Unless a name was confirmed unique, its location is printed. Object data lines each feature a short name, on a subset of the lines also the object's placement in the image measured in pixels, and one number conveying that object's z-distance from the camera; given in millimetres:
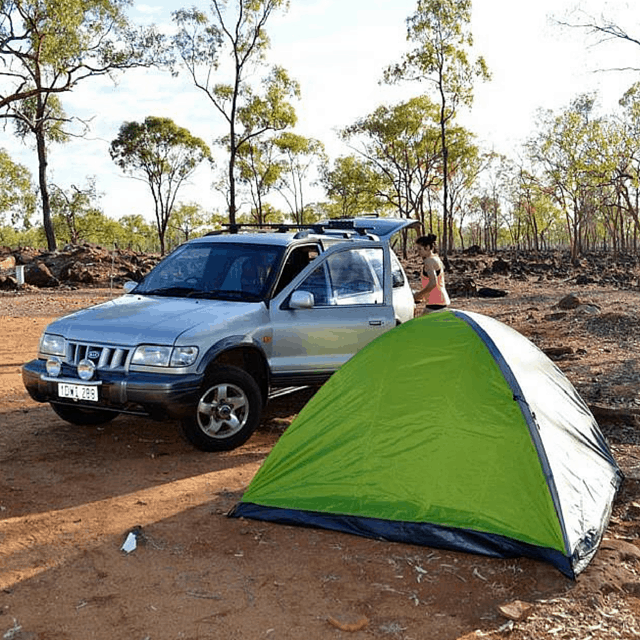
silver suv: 5777
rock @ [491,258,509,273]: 30450
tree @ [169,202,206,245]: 82000
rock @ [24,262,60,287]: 23234
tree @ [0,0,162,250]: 19266
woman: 8508
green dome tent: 4328
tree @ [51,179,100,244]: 52031
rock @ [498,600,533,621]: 3635
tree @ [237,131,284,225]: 48219
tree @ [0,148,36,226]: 45156
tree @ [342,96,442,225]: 42656
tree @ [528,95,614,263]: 38812
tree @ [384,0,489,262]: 33188
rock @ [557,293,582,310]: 16578
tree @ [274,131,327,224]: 47312
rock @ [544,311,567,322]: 15312
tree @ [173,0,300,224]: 30250
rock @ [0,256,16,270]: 26491
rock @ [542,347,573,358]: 10836
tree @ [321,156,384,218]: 48656
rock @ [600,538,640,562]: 4341
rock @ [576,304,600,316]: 14856
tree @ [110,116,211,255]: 46688
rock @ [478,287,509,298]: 21938
